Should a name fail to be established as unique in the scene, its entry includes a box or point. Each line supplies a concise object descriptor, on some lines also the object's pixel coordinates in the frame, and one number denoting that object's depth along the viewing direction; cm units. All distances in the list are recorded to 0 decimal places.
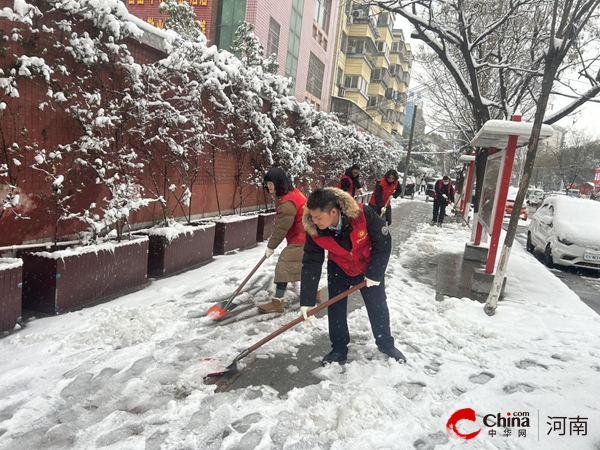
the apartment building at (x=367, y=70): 2824
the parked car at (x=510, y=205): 2027
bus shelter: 517
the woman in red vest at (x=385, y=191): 861
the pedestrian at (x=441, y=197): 1294
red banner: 1689
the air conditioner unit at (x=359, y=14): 2761
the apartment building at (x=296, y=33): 1655
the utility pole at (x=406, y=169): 3075
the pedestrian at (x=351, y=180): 796
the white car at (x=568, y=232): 822
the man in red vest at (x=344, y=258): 296
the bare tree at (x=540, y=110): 454
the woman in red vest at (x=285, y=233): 437
